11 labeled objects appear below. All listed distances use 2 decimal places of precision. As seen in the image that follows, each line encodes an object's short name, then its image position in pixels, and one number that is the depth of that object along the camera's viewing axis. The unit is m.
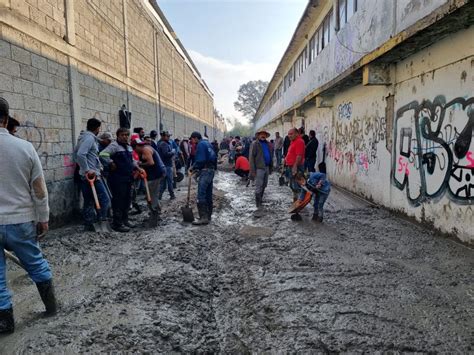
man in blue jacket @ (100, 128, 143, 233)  5.92
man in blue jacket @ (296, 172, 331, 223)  6.29
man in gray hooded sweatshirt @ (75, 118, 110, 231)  5.56
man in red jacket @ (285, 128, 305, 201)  7.23
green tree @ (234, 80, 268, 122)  88.56
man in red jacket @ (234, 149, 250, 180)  10.21
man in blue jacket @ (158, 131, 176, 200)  8.61
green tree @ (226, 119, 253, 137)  68.69
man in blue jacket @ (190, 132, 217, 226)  6.43
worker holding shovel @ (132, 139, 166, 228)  6.41
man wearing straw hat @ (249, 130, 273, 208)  7.59
